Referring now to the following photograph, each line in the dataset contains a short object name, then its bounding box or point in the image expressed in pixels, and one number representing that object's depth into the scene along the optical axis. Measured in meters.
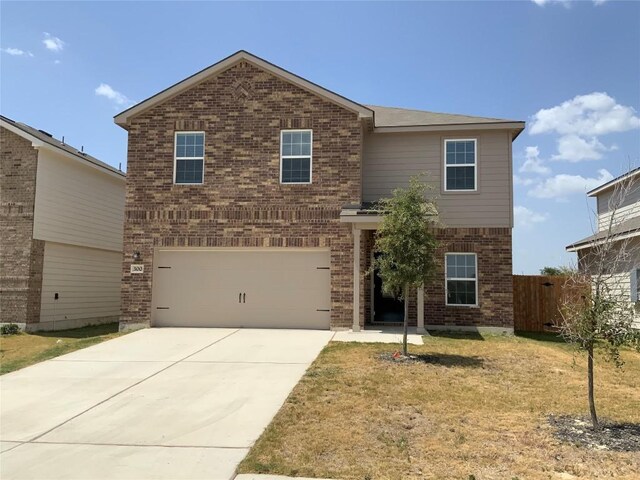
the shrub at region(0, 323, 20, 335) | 15.58
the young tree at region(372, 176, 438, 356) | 10.51
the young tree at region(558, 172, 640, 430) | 6.55
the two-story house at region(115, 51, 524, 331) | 14.69
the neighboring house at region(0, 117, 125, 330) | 15.98
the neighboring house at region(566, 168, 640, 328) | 14.88
